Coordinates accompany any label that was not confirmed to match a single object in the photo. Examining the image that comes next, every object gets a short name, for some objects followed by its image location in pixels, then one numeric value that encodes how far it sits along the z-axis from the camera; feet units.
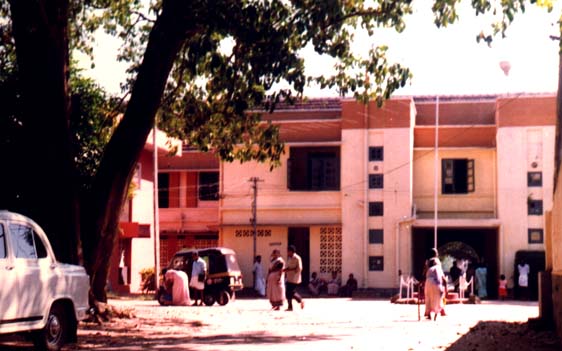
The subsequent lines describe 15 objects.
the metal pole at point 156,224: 131.85
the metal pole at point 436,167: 147.06
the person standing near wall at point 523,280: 139.03
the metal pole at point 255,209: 156.76
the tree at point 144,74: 56.80
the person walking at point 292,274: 88.89
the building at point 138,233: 144.25
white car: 42.19
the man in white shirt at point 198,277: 105.91
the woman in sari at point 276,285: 92.53
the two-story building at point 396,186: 146.41
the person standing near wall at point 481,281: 139.85
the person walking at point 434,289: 79.05
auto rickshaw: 111.75
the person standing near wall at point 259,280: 143.24
